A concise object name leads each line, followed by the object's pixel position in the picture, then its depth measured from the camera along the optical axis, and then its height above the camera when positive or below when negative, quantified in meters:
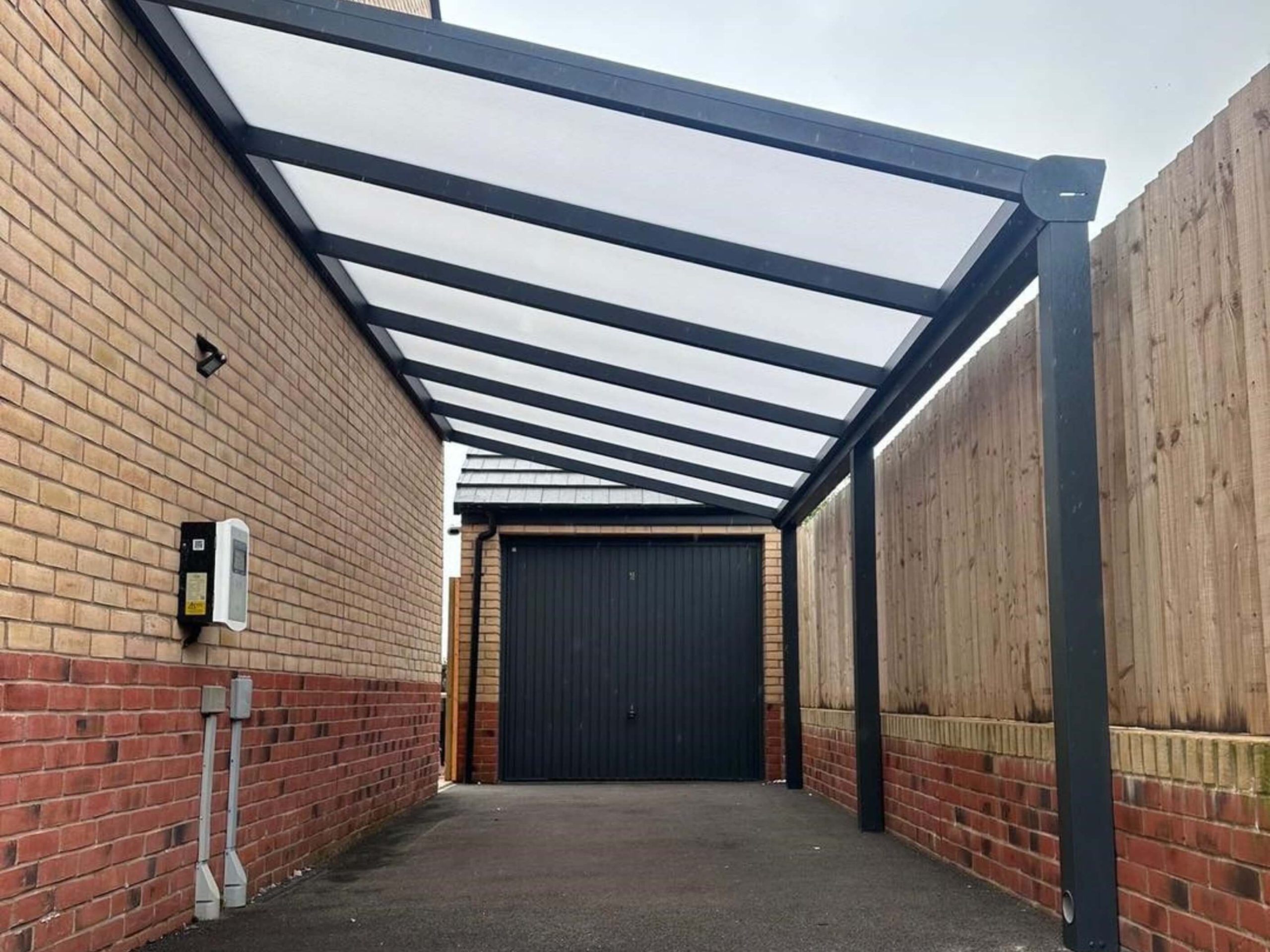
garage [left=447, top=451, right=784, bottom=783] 13.85 +0.53
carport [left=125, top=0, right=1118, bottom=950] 4.65 +2.13
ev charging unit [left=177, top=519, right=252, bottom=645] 5.07 +0.42
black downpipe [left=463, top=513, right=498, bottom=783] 13.68 +0.32
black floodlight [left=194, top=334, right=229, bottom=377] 5.40 +1.38
